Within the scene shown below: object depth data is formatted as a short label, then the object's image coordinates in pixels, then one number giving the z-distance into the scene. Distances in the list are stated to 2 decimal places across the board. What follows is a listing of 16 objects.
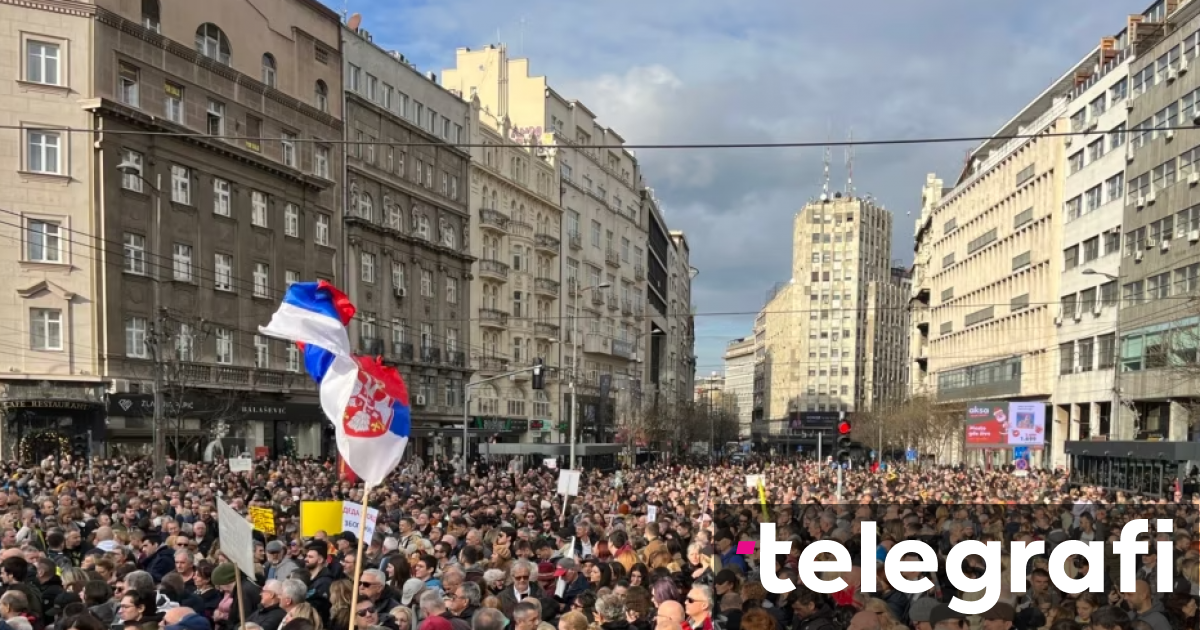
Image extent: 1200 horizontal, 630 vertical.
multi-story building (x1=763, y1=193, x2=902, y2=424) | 150.25
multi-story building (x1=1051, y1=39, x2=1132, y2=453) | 54.88
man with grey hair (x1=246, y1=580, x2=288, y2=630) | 7.80
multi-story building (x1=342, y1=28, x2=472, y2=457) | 53.41
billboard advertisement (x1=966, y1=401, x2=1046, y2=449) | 43.25
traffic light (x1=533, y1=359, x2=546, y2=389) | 35.50
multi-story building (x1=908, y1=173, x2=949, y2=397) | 96.25
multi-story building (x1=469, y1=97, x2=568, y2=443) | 65.44
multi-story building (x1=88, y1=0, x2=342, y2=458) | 37.69
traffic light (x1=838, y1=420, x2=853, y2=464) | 20.83
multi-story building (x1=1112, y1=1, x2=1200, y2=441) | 45.47
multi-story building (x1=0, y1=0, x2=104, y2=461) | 36.25
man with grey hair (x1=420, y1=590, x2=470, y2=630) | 7.41
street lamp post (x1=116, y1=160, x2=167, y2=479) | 30.31
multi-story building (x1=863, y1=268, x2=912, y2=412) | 151.38
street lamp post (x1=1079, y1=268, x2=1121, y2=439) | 50.44
